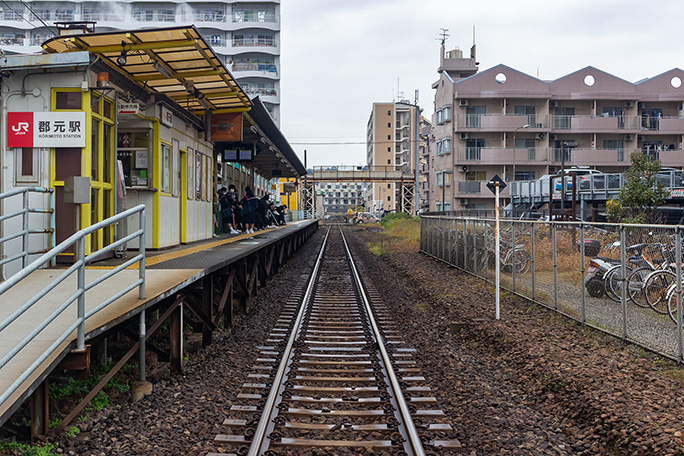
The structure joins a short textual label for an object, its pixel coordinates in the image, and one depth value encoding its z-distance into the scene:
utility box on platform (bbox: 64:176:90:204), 7.59
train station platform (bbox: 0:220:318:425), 4.19
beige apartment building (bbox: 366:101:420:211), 102.12
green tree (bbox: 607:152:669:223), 24.05
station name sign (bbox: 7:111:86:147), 7.99
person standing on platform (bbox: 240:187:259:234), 20.00
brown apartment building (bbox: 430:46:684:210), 43.97
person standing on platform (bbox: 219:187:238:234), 18.77
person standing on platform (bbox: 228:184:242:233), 19.61
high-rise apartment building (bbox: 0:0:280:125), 58.44
